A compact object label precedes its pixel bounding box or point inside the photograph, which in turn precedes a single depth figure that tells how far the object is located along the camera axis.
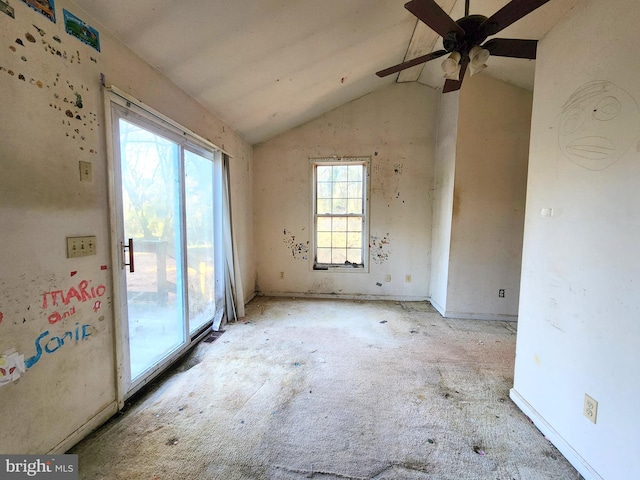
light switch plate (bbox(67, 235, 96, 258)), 1.37
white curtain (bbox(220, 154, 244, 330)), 3.11
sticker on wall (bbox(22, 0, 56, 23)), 1.17
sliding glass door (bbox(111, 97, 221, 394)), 1.76
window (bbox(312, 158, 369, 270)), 4.16
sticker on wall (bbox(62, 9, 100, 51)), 1.31
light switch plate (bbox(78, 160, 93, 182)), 1.43
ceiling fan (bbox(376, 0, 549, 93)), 1.24
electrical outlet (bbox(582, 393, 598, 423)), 1.28
